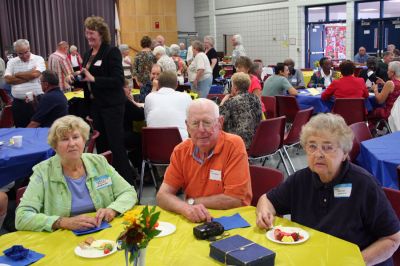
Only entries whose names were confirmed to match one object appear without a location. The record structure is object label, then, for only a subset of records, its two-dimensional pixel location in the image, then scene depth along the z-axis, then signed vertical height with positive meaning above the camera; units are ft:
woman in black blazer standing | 13.92 -0.80
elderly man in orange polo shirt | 8.12 -1.98
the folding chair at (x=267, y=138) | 14.35 -2.66
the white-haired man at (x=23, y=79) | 19.30 -0.62
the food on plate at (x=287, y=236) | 6.03 -2.40
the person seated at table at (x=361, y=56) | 37.50 -0.30
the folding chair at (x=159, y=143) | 13.82 -2.56
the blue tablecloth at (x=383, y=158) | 9.89 -2.38
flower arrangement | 4.81 -1.81
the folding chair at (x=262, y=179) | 8.42 -2.32
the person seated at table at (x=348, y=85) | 20.45 -1.44
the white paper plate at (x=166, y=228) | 6.49 -2.45
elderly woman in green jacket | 7.51 -2.15
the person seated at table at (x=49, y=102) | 16.11 -1.39
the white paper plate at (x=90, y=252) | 5.85 -2.46
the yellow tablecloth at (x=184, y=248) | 5.58 -2.48
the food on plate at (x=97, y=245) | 6.01 -2.45
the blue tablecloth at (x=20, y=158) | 11.64 -2.41
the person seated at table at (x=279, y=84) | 22.24 -1.40
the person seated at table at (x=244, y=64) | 22.07 -0.38
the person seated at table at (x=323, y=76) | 25.75 -1.29
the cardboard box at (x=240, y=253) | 5.18 -2.29
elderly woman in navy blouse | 6.24 -2.09
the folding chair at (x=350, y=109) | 19.08 -2.35
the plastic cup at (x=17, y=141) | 12.57 -2.11
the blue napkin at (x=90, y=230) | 6.73 -2.50
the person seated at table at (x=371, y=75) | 24.81 -1.31
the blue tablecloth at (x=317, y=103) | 21.48 -2.35
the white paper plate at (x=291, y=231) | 6.00 -2.42
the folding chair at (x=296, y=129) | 16.12 -2.63
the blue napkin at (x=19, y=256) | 5.80 -2.48
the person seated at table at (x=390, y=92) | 20.23 -1.81
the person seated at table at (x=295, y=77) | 27.30 -1.34
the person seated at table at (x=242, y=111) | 14.51 -1.72
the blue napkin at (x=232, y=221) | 6.64 -2.43
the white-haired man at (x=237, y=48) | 35.37 +0.67
